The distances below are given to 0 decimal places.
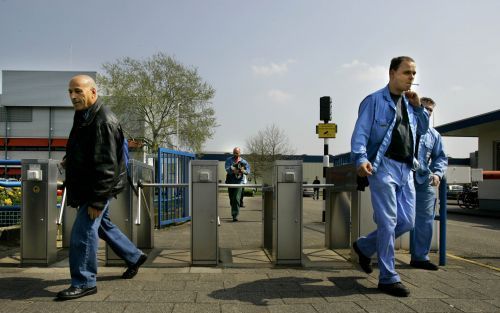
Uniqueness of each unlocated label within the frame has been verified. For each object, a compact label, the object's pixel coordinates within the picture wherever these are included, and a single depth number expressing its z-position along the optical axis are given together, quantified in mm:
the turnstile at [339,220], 6183
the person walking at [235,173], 10578
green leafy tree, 40625
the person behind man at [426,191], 5027
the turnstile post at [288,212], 5098
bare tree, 57938
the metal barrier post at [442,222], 5121
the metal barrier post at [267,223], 6359
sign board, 12172
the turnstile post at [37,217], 4875
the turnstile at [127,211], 5045
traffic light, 12109
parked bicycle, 20312
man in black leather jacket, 3787
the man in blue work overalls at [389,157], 3975
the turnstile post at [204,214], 5027
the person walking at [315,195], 32925
